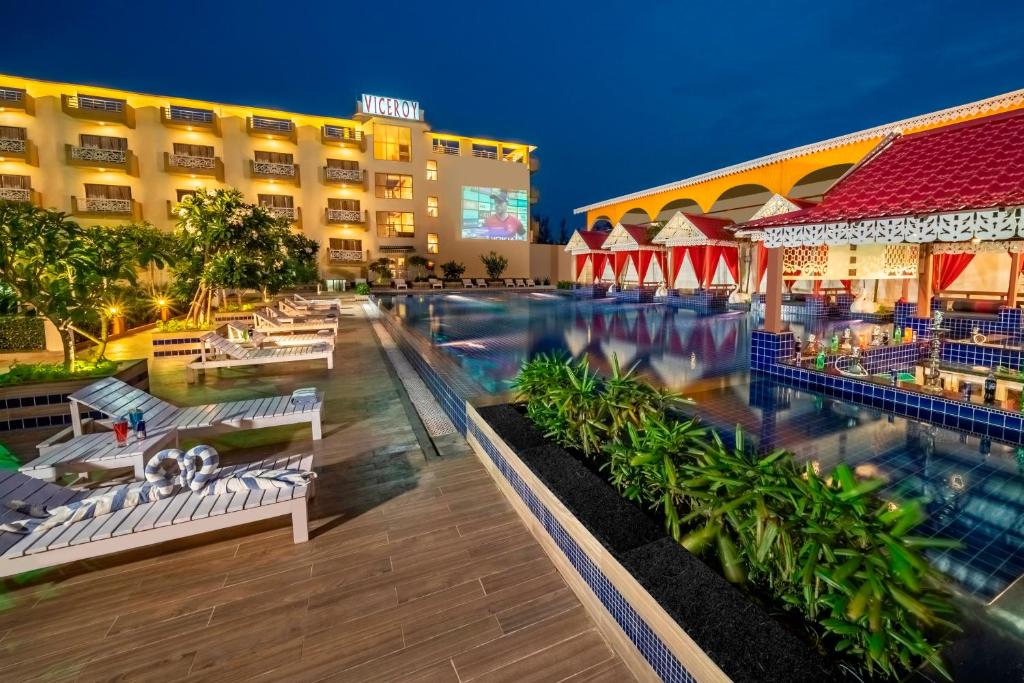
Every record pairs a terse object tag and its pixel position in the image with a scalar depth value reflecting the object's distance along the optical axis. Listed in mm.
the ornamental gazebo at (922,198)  4828
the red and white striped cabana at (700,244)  15852
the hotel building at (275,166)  24266
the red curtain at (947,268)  14453
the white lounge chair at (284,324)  10367
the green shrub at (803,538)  1551
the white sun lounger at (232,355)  6723
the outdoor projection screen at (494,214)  33875
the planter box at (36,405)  4934
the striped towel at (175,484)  2570
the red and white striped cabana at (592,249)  22719
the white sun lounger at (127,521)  2270
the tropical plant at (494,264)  32906
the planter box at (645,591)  1487
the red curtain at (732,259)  18000
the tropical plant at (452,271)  31777
